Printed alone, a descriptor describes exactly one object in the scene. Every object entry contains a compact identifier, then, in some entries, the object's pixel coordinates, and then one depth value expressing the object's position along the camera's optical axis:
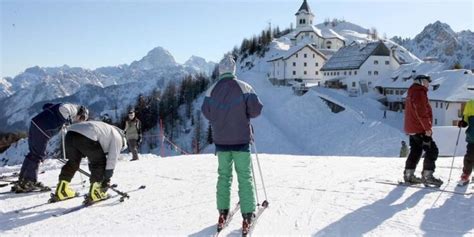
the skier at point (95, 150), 6.67
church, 72.38
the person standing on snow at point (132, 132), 15.06
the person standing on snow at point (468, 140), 8.08
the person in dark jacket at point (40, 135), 7.98
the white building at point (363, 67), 62.88
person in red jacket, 7.64
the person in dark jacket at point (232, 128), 5.39
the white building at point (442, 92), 43.72
